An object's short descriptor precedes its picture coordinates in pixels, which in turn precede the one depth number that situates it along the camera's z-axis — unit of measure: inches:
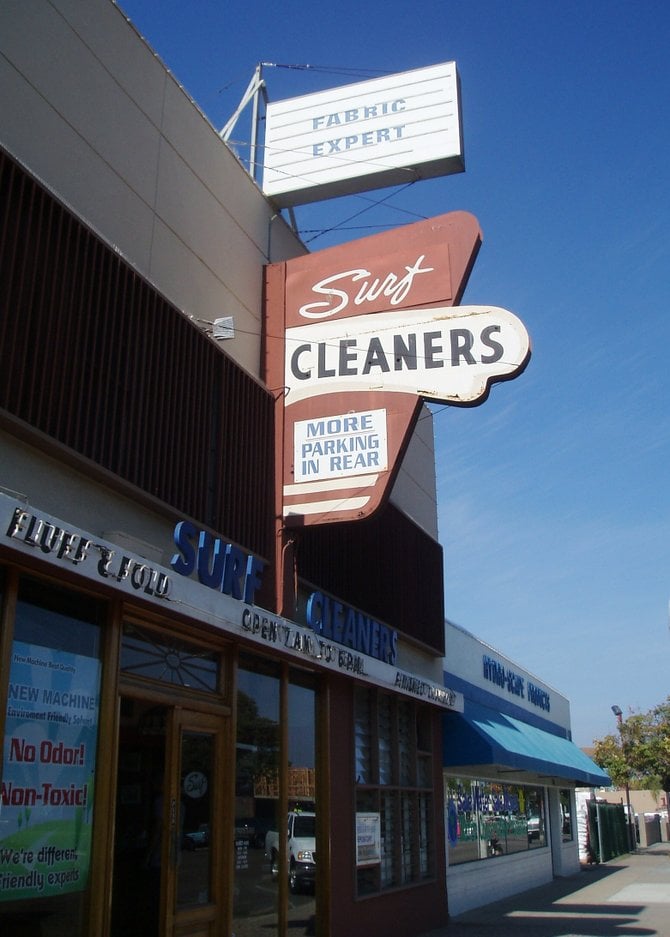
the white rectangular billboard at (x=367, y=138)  488.4
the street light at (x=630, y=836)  1464.1
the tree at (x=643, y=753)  1786.4
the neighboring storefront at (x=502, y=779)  606.9
